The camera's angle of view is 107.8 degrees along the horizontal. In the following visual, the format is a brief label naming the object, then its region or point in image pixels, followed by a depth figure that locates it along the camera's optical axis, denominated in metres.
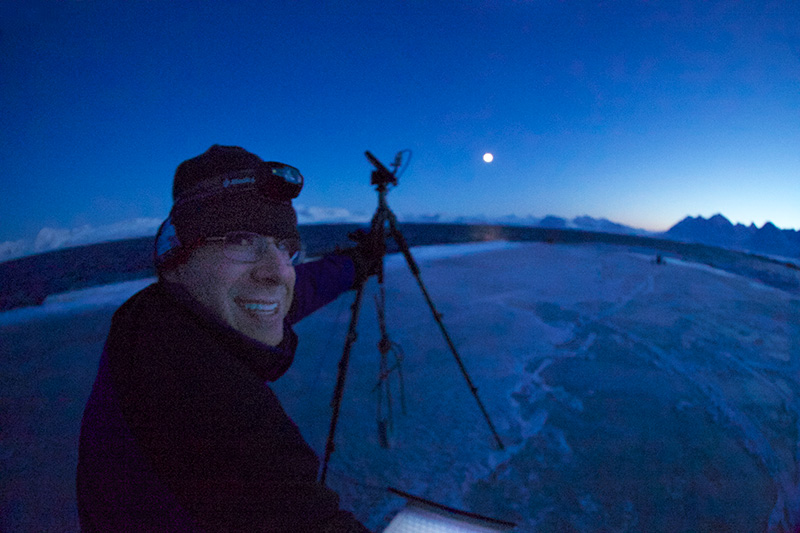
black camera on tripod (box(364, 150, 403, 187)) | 2.31
